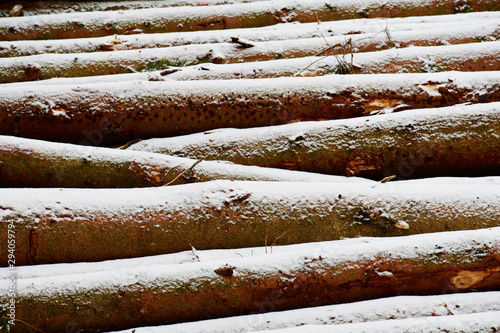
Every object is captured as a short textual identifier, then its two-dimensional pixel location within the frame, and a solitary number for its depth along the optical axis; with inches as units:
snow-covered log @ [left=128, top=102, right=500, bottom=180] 255.2
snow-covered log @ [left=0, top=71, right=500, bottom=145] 261.9
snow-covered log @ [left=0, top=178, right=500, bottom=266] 245.3
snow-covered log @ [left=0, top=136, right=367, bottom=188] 252.9
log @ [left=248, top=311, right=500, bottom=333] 232.6
